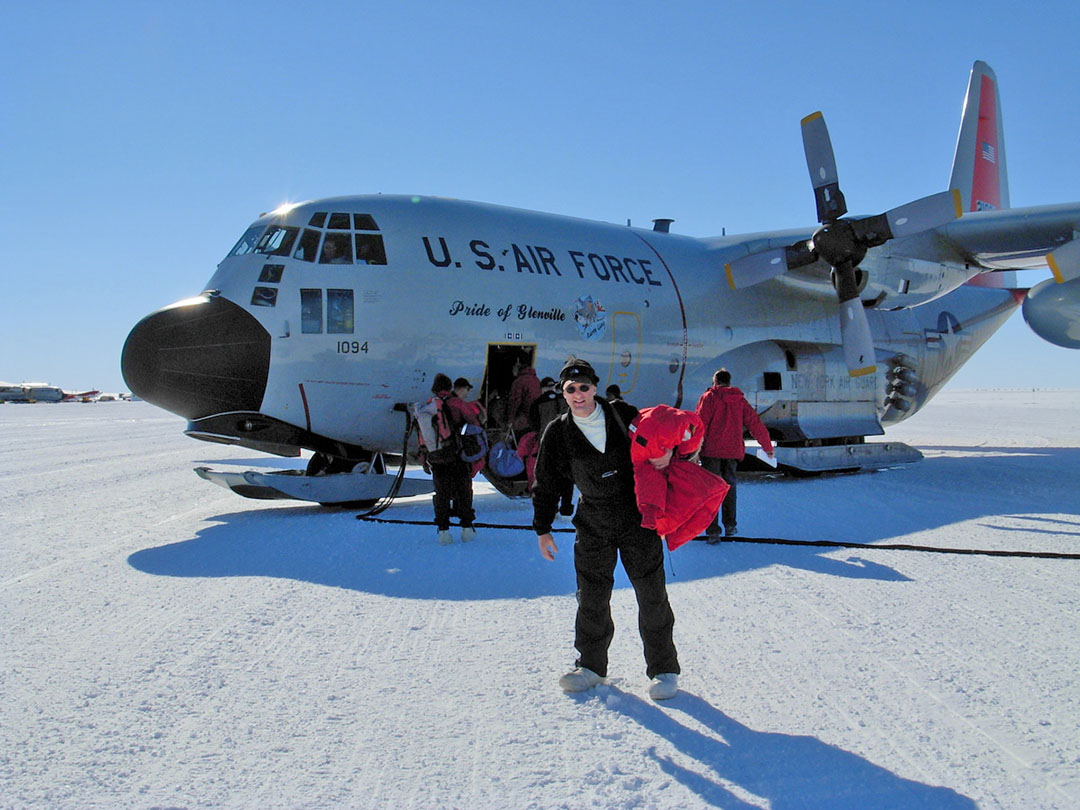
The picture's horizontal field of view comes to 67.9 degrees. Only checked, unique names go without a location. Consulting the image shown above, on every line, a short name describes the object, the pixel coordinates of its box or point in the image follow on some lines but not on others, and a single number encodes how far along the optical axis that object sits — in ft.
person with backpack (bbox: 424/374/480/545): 24.64
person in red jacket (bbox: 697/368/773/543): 25.48
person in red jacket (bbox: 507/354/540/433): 31.96
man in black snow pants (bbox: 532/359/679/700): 12.18
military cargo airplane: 28.76
